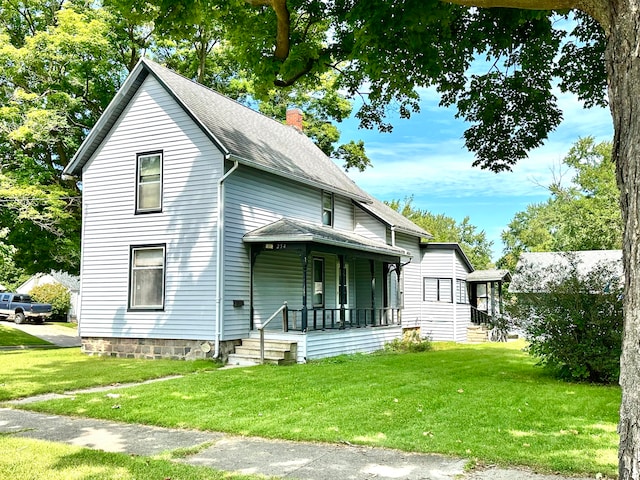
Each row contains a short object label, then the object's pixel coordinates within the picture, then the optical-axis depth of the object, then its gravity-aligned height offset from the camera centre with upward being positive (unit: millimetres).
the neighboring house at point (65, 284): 43625 +518
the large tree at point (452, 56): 9281 +4458
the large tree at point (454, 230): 52125 +6327
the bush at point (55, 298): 41281 -593
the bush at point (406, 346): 19500 -2081
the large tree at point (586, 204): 39938 +6571
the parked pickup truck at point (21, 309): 36281 -1242
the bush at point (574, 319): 10008 -598
